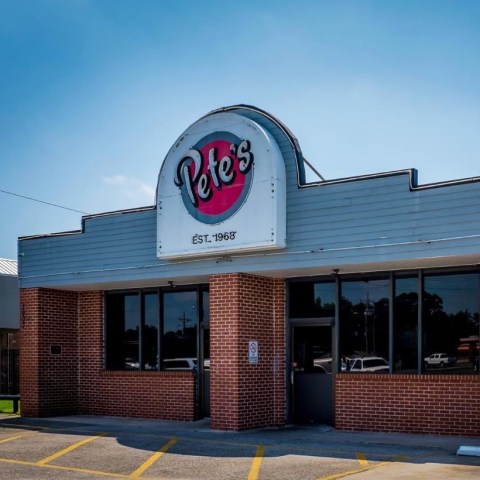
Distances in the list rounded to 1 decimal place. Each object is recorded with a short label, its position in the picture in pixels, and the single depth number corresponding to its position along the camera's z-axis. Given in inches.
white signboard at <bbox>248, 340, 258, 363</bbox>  617.0
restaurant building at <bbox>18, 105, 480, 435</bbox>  551.5
